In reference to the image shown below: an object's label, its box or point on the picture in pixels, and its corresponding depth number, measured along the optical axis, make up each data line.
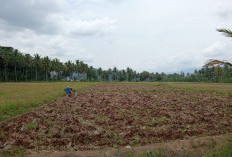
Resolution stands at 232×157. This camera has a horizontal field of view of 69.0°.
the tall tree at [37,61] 66.62
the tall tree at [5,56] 53.24
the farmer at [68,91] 17.91
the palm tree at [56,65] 73.56
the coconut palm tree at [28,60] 62.41
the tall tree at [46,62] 68.57
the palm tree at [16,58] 58.31
